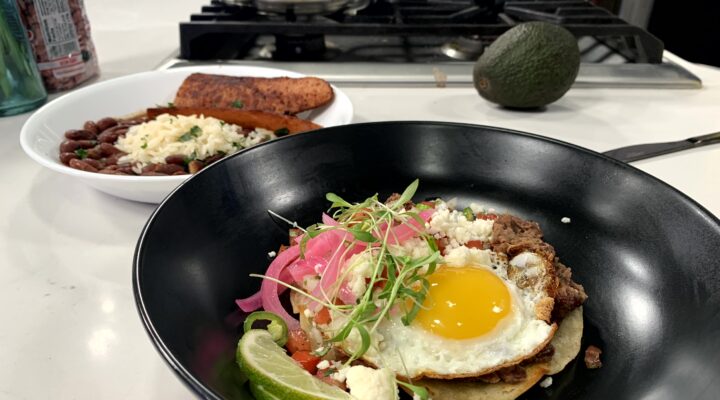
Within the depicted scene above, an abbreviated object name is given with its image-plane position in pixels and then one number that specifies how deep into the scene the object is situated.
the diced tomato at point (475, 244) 0.32
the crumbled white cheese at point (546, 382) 0.26
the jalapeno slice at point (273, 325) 0.26
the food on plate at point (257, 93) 0.47
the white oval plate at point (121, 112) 0.35
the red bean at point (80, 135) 0.42
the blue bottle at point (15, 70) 0.49
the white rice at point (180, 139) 0.40
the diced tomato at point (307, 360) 0.25
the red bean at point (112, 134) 0.43
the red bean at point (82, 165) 0.38
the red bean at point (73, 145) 0.41
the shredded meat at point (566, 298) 0.29
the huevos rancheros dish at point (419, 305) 0.26
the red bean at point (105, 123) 0.45
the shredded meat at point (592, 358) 0.26
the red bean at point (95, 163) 0.39
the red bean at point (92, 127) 0.44
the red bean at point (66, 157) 0.39
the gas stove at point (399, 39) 0.62
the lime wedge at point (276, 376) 0.22
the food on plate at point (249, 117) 0.44
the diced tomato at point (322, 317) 0.27
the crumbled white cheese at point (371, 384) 0.23
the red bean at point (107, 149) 0.41
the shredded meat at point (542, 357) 0.27
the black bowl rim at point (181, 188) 0.20
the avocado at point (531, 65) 0.50
